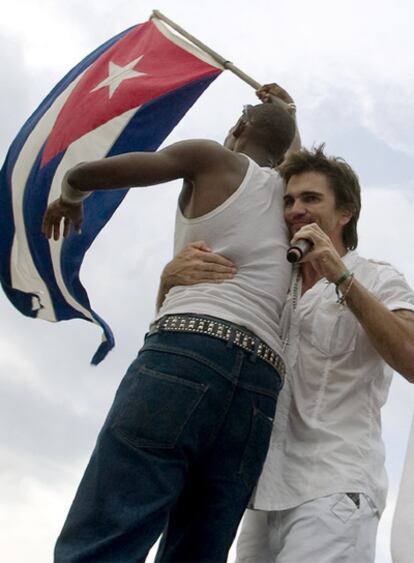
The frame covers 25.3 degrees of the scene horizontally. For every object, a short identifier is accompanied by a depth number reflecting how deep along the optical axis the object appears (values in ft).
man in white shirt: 10.55
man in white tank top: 10.00
